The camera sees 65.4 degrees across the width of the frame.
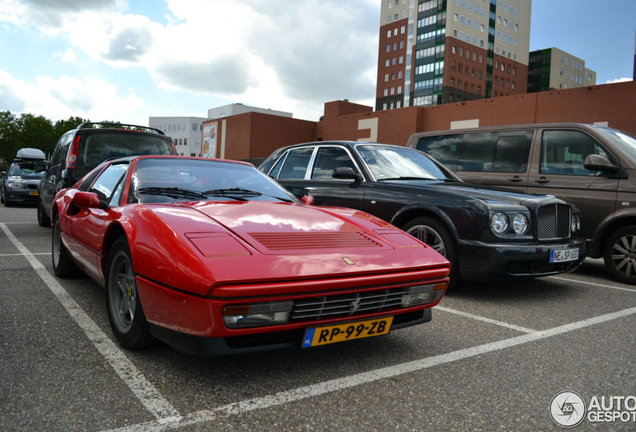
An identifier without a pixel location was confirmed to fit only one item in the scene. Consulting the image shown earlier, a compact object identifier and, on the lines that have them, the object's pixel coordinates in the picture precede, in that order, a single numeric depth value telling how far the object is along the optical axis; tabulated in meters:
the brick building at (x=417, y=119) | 25.45
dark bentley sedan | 4.40
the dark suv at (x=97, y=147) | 7.15
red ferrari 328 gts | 2.20
